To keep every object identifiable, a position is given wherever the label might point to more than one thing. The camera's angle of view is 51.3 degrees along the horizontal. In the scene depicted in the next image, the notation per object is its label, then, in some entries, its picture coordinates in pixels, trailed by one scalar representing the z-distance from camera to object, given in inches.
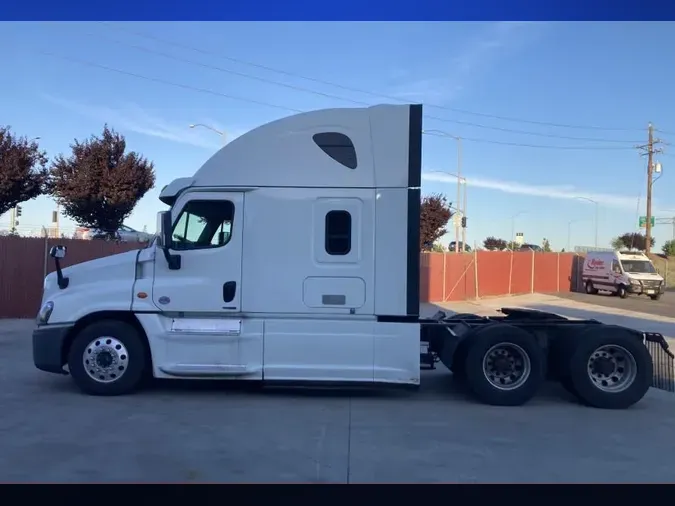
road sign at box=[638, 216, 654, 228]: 2306.3
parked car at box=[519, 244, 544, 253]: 2962.8
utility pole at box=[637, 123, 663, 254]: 1962.4
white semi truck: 354.0
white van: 1414.9
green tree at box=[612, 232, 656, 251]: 3537.9
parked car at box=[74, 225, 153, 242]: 1035.1
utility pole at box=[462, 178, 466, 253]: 1577.8
